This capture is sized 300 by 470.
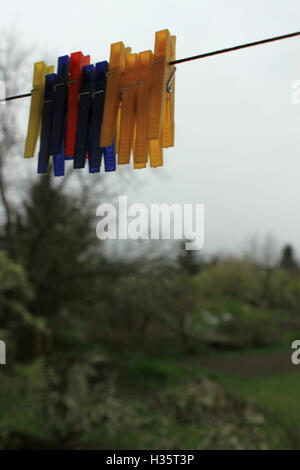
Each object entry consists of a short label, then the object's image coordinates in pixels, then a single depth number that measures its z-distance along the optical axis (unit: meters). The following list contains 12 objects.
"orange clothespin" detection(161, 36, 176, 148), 0.48
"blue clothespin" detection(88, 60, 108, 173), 0.49
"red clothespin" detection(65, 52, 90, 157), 0.50
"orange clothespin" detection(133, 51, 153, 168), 0.47
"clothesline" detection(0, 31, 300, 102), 0.42
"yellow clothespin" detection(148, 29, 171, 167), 0.46
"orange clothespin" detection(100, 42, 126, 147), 0.48
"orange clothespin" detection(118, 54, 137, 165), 0.48
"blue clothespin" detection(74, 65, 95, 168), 0.49
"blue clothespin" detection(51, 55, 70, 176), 0.50
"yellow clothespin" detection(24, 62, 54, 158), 0.51
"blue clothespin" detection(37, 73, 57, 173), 0.51
